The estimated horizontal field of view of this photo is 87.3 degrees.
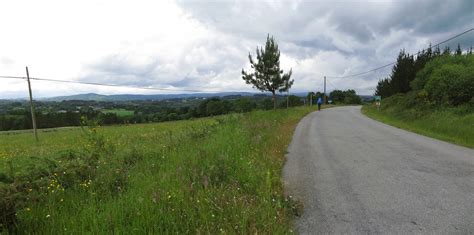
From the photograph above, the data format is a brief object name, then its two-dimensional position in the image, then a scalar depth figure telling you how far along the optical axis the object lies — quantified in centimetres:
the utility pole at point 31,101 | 1608
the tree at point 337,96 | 8085
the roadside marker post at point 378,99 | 2624
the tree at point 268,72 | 2478
